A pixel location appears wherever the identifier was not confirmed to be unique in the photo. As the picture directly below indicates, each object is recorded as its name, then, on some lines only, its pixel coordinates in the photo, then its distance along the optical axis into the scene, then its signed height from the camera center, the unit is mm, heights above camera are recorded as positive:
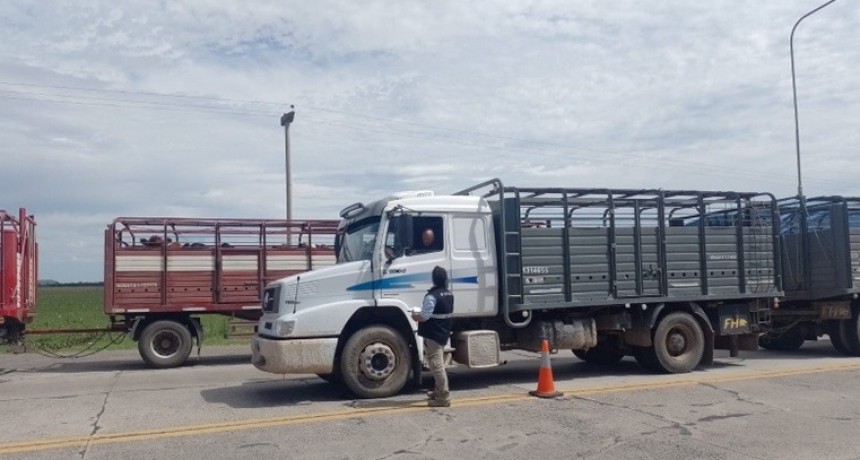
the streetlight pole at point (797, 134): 23094 +3870
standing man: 10180 -538
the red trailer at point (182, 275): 16094 +101
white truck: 10719 -131
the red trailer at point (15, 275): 14328 +127
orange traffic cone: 10586 -1348
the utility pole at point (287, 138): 28523 +4926
